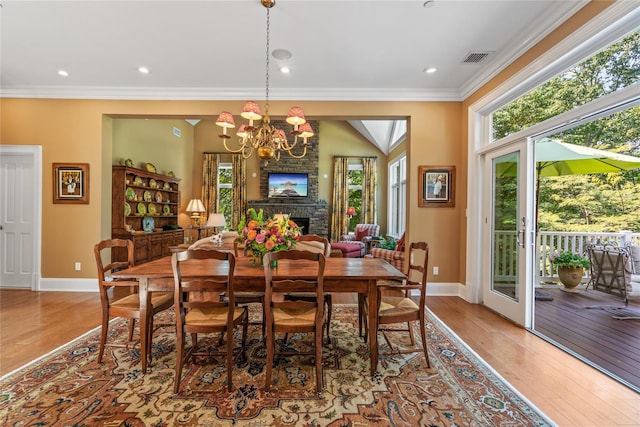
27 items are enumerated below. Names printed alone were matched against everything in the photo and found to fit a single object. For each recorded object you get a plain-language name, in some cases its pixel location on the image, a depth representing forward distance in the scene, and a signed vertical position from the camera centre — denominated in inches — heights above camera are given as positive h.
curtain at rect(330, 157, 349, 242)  322.3 +13.3
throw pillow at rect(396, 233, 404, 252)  183.0 -22.2
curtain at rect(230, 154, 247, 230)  320.2 +26.7
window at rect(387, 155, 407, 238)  284.9 +15.3
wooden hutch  190.2 -1.7
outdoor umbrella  152.8 +32.2
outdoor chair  132.6 -30.1
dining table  79.6 -20.4
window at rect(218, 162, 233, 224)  333.1 +26.7
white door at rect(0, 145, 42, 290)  168.6 -7.7
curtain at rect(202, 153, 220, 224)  324.8 +35.8
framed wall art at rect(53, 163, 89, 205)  164.6 +14.2
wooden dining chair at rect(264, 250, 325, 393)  72.6 -25.5
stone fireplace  317.1 +11.7
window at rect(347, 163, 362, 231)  334.3 +31.0
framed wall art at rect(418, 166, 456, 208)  165.3 +15.8
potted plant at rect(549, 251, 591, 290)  170.6 -33.1
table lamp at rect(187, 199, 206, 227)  284.8 +0.6
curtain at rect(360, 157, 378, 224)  323.9 +25.5
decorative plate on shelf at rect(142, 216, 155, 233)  218.1 -11.8
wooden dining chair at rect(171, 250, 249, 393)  72.2 -26.3
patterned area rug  65.0 -48.6
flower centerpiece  87.0 -7.8
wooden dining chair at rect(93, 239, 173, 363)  84.9 -30.5
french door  116.9 -9.0
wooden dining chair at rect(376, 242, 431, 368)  83.7 -30.6
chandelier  106.3 +34.9
